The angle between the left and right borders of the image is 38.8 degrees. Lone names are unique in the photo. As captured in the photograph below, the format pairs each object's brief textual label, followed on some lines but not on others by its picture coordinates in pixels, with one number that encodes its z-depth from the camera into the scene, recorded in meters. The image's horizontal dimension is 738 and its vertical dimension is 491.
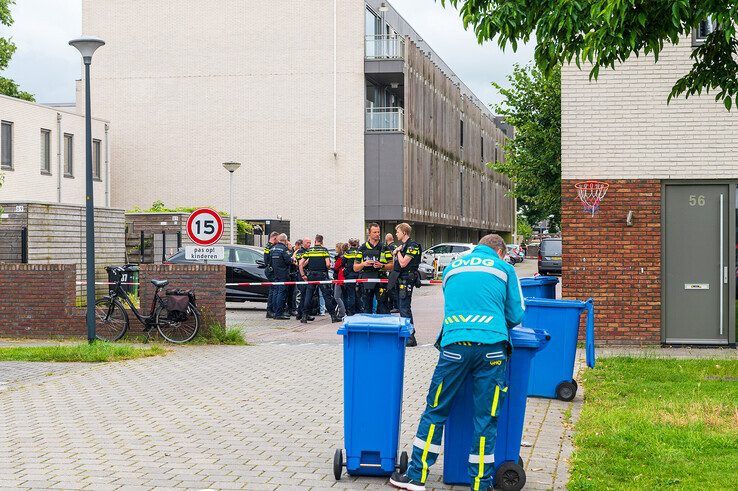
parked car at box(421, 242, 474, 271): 45.28
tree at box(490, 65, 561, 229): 39.84
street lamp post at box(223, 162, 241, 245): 29.53
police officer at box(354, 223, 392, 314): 16.77
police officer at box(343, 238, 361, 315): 20.77
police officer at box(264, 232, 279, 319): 22.88
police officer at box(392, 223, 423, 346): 15.83
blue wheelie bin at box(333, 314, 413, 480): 7.20
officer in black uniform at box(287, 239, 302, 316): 23.02
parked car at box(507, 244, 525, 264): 64.21
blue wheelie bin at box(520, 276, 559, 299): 12.43
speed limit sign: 17.92
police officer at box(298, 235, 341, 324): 21.73
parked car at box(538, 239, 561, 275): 43.59
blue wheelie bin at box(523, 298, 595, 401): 10.82
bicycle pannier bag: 16.39
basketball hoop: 16.23
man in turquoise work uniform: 6.83
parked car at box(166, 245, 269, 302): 25.20
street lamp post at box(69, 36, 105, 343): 15.00
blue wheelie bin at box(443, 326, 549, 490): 7.07
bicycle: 16.59
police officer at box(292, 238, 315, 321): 21.97
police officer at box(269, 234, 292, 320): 22.41
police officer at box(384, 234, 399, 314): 16.22
